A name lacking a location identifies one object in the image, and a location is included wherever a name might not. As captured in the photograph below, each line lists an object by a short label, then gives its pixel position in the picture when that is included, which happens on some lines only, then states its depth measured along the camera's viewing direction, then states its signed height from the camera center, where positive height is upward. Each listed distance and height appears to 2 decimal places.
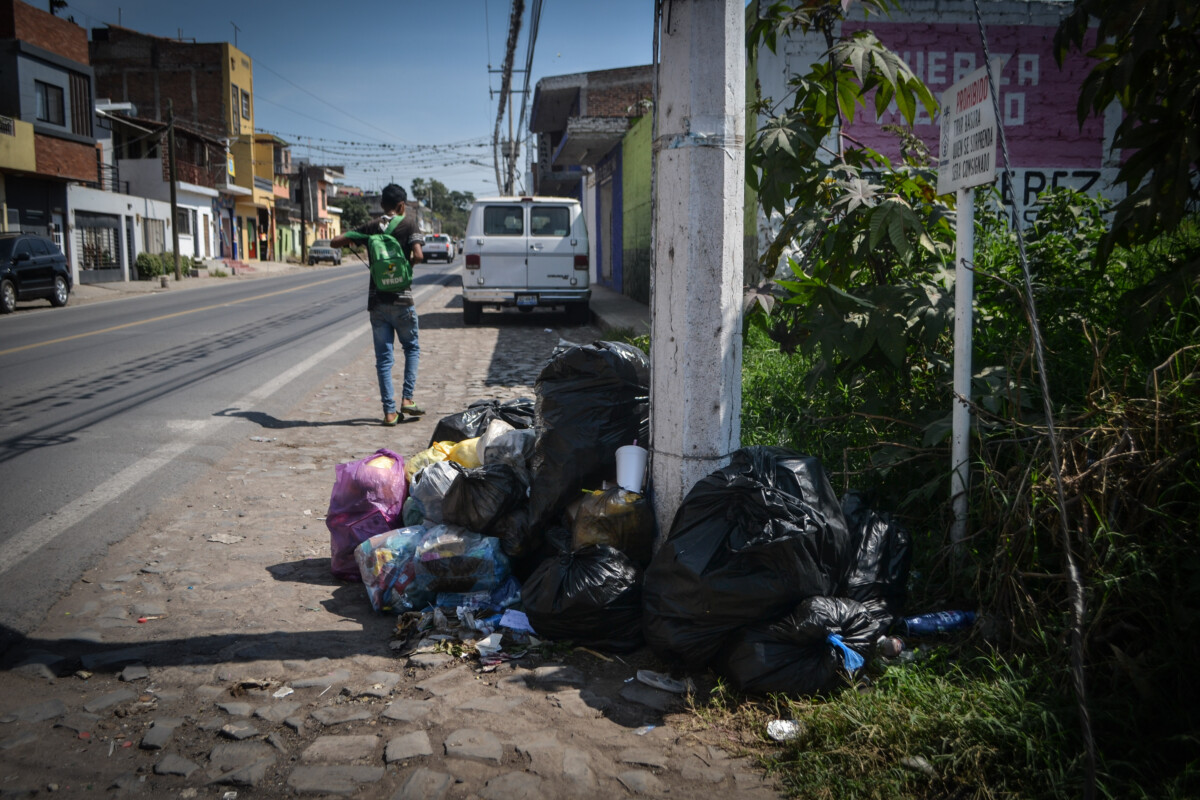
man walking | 6.76 -0.17
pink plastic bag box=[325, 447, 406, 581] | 3.86 -0.98
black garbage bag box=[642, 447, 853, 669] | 2.73 -0.88
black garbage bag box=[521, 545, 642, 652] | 3.04 -1.11
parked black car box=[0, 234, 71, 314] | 17.92 +0.61
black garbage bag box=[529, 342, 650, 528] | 3.61 -0.54
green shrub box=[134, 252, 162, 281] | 32.59 +1.23
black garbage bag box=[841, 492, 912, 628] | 3.03 -1.00
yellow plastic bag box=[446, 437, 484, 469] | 4.25 -0.80
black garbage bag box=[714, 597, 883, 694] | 2.65 -1.15
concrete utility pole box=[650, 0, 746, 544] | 3.18 +0.21
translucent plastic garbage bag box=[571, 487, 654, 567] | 3.31 -0.91
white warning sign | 2.94 +0.58
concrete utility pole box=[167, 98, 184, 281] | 30.34 +4.66
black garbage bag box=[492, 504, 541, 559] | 3.56 -1.01
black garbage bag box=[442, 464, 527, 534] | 3.57 -0.87
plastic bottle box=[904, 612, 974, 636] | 2.94 -1.15
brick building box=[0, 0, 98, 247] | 26.34 +6.13
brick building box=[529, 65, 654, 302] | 17.37 +3.80
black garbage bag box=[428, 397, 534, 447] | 4.61 -0.68
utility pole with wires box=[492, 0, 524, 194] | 19.03 +6.93
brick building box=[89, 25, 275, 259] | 53.47 +13.69
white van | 13.66 +0.72
